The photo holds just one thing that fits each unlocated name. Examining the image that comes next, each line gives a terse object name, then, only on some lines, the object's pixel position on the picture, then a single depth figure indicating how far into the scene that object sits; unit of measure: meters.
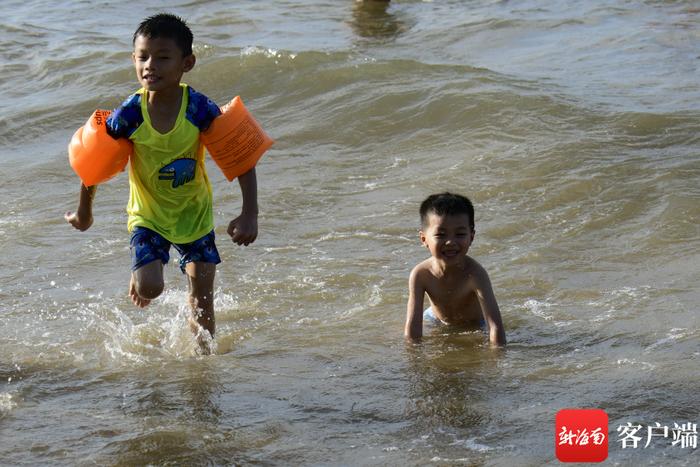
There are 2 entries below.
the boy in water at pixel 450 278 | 10.85
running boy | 9.74
